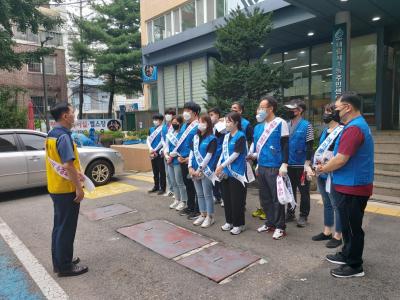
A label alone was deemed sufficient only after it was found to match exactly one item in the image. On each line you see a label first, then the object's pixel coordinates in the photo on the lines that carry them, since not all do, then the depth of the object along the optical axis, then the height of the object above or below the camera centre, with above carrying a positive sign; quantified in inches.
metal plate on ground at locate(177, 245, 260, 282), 131.3 -60.9
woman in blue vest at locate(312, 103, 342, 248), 149.3 -39.2
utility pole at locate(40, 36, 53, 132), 701.5 +18.7
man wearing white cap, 176.9 -14.5
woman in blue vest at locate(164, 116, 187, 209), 218.5 -27.8
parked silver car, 257.0 -22.5
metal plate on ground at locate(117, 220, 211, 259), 156.9 -60.3
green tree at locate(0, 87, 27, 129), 466.7 +32.3
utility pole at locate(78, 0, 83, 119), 1002.2 +157.6
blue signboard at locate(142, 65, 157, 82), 626.5 +116.4
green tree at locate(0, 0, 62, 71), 442.3 +170.2
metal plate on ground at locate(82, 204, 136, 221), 216.2 -59.1
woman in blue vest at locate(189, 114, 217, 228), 183.5 -22.3
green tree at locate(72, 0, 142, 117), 880.9 +252.2
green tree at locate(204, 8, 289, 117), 279.0 +53.0
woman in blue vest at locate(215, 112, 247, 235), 168.9 -22.8
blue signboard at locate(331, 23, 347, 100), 317.7 +67.8
